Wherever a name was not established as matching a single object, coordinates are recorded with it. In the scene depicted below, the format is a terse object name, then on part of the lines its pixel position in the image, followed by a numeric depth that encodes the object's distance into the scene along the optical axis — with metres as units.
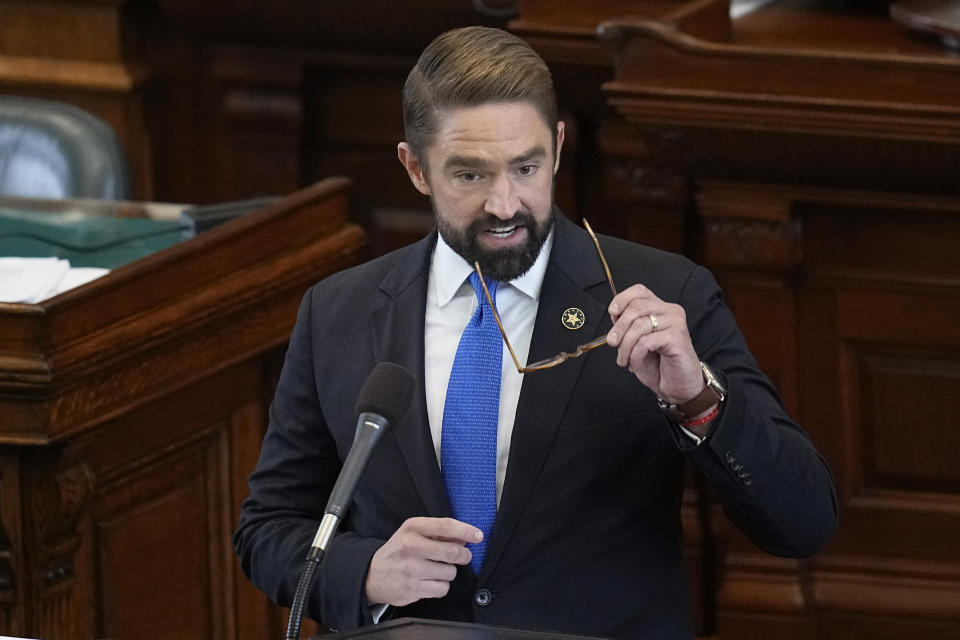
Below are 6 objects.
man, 13.18
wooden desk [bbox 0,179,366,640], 13.94
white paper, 14.15
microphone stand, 12.85
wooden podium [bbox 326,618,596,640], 12.94
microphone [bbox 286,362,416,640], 12.85
